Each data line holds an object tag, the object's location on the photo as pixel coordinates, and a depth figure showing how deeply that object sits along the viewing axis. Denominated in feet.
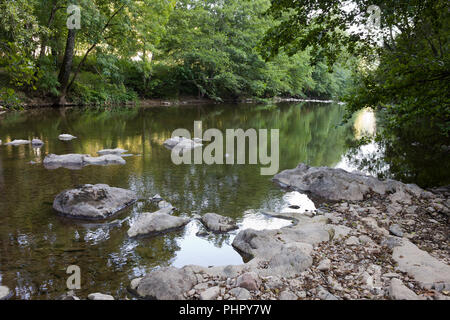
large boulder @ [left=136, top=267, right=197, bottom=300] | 11.19
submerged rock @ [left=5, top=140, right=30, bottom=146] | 35.84
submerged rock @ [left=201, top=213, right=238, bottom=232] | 17.29
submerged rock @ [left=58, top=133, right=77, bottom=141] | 40.52
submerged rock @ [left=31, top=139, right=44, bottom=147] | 36.09
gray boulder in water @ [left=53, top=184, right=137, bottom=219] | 18.11
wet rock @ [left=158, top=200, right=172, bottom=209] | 20.13
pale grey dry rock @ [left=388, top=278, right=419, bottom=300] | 10.51
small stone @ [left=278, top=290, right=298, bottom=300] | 10.80
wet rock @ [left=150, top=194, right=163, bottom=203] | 21.09
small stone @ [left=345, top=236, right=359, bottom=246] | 14.87
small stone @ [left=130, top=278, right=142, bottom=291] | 11.81
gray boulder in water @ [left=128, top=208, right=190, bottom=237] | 16.22
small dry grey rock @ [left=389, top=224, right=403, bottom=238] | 16.10
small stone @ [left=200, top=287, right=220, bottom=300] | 10.87
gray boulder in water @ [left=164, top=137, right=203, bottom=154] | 37.50
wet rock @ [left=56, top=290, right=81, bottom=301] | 10.78
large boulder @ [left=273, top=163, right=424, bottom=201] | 22.45
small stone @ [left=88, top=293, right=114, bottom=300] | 10.87
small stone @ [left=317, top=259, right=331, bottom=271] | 12.51
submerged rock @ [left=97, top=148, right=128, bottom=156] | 33.32
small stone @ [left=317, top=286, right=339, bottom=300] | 10.75
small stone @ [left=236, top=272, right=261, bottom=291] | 11.27
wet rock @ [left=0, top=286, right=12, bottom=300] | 11.09
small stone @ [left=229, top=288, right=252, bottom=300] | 10.82
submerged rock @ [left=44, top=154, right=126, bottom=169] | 28.14
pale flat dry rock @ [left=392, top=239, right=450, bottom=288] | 11.37
